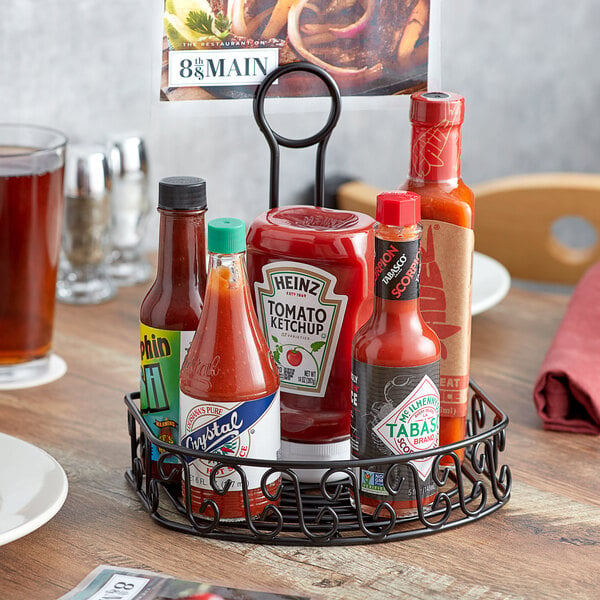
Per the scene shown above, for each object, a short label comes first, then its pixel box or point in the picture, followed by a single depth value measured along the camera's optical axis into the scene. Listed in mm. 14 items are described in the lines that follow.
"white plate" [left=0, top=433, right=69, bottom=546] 1170
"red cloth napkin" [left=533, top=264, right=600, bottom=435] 1365
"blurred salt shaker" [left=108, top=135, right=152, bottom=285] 1669
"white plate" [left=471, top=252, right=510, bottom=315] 1565
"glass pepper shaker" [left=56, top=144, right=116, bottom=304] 1596
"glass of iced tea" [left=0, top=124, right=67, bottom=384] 1408
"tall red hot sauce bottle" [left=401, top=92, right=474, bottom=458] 1196
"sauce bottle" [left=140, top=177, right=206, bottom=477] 1215
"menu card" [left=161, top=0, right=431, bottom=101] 1235
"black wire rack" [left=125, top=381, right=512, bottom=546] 1181
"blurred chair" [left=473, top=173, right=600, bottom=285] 1974
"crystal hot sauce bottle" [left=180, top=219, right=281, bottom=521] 1166
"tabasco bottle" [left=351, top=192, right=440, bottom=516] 1165
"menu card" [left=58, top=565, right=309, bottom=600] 1136
